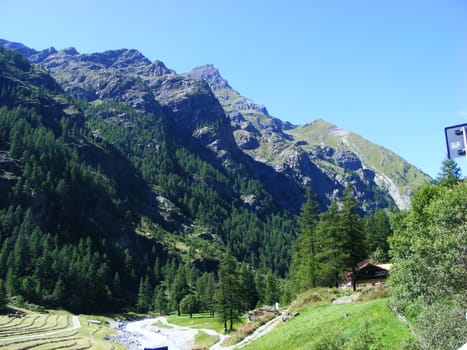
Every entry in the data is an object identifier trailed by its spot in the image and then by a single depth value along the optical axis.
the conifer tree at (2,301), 92.94
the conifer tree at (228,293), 74.12
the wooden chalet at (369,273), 62.41
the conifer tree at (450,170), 68.89
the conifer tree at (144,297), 150.50
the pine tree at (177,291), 144.43
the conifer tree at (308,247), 70.38
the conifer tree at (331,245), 58.03
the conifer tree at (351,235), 57.99
